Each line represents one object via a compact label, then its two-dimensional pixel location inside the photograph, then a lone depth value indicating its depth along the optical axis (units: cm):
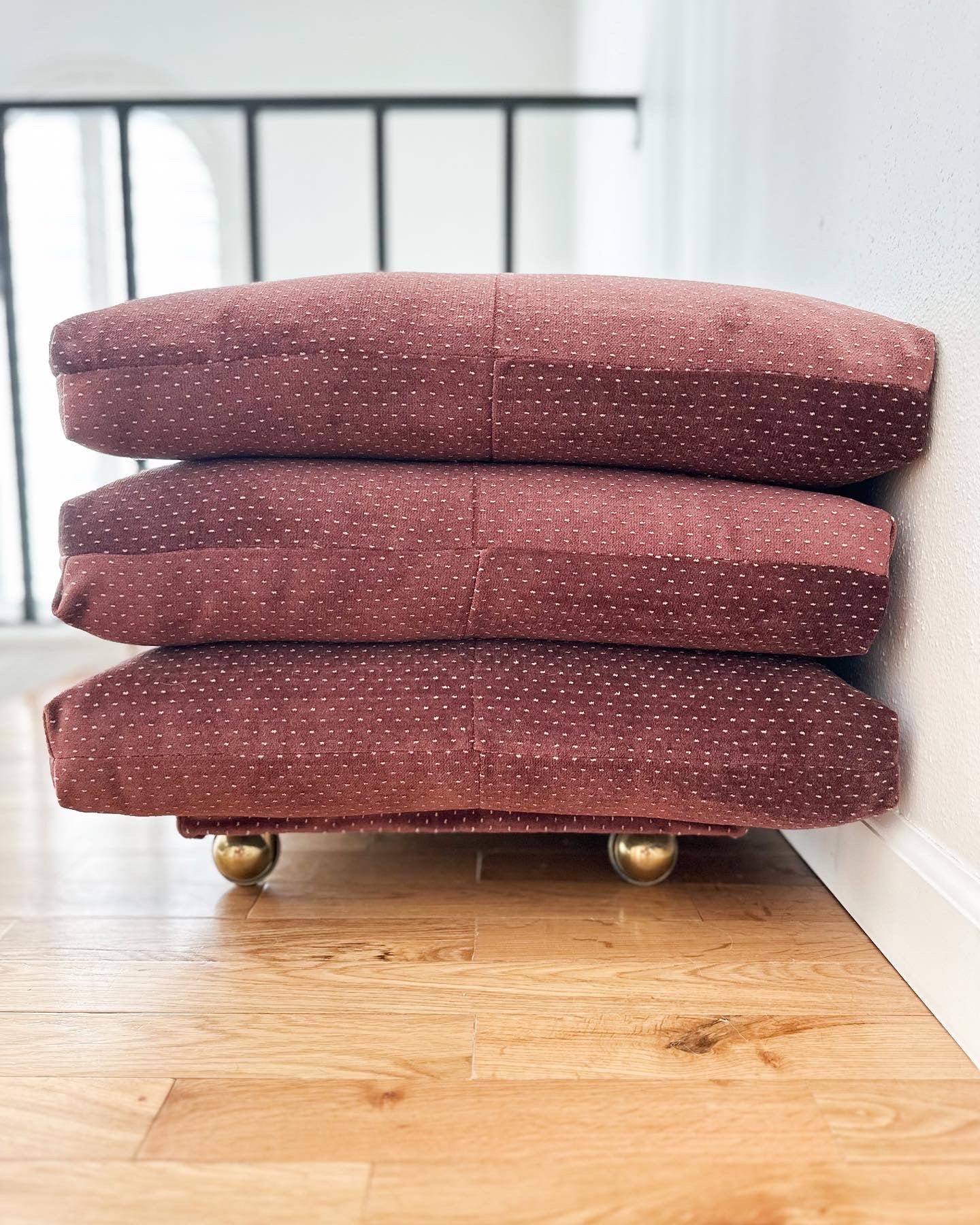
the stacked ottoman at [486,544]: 64
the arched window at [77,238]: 343
